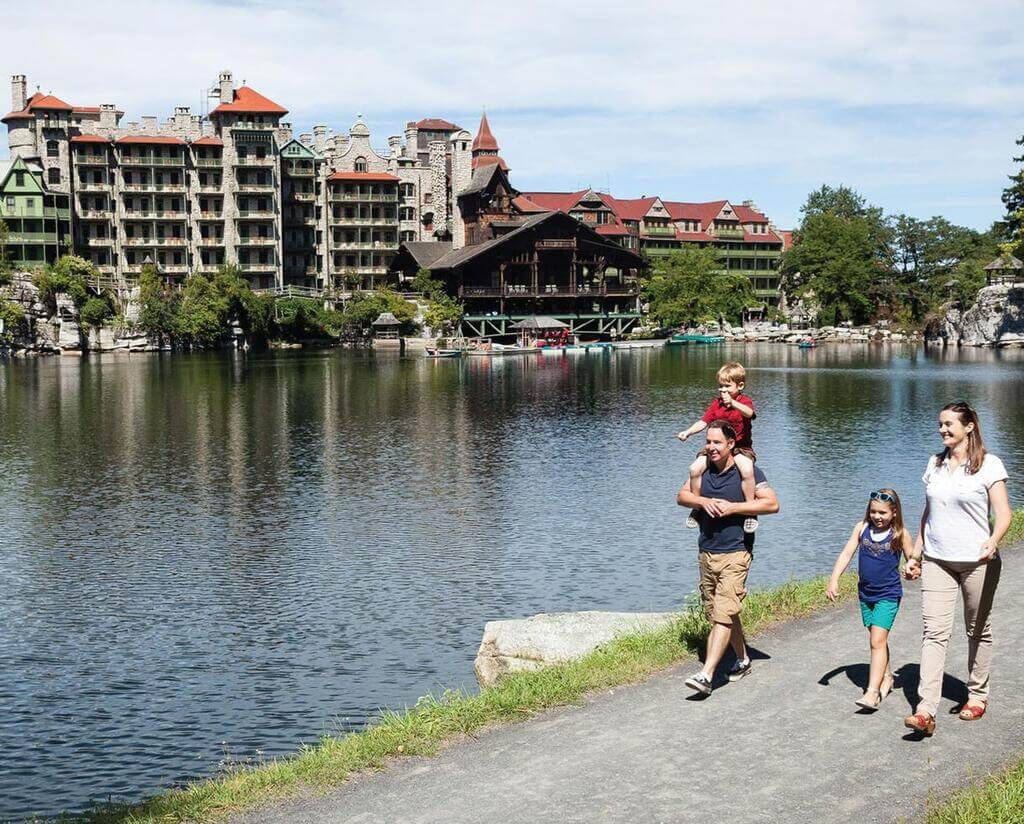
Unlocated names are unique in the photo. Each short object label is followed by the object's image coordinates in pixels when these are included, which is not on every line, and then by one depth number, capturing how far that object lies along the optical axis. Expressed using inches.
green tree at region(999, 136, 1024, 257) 4333.2
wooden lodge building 5012.3
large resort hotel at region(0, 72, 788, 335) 4785.9
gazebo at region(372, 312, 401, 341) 4857.3
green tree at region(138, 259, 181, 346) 4552.2
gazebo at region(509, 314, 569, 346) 5039.4
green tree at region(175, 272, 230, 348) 4581.7
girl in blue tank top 456.4
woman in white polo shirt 430.0
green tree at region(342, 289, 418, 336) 4899.1
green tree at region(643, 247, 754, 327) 5551.2
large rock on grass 581.3
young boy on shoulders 499.8
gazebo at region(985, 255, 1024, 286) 4972.4
